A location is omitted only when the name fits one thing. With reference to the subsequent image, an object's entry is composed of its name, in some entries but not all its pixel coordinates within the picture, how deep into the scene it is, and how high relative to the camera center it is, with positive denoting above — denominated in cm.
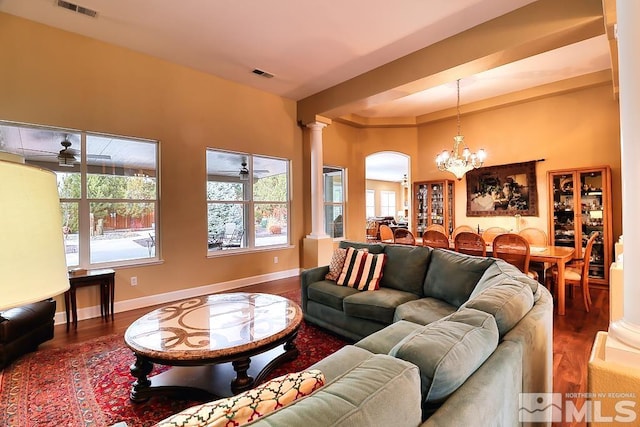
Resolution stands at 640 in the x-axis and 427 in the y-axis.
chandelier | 493 +84
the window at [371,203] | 1462 +52
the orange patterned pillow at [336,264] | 335 -57
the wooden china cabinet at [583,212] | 475 -6
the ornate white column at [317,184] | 574 +59
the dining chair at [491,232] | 520 -38
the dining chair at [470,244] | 404 -46
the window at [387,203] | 1526 +53
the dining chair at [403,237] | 491 -42
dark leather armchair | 246 -95
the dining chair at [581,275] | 361 -85
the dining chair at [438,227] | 603 -31
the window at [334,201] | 666 +30
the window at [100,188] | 352 +42
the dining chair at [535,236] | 493 -44
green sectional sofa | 77 -54
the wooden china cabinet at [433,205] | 651 +17
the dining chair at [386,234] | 544 -39
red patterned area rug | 192 -124
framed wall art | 554 +39
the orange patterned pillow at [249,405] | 73 -50
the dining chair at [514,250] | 370 -52
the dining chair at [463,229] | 560 -34
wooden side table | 333 -76
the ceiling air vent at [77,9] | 304 +224
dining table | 356 -62
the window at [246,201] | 490 +28
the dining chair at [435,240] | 447 -43
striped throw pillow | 307 -61
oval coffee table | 191 -84
